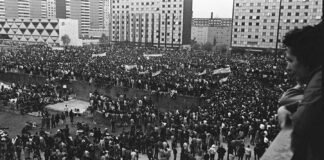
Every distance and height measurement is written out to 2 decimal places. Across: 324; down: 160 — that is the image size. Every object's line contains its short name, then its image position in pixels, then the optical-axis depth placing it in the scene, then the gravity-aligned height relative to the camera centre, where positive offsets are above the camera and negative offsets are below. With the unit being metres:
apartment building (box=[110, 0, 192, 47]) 111.52 +9.19
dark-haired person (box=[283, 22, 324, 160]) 1.73 -0.23
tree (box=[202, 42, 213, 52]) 112.30 +0.56
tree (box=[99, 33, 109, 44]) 137.93 +3.01
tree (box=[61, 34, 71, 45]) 96.28 +1.87
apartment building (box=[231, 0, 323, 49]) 84.50 +8.85
